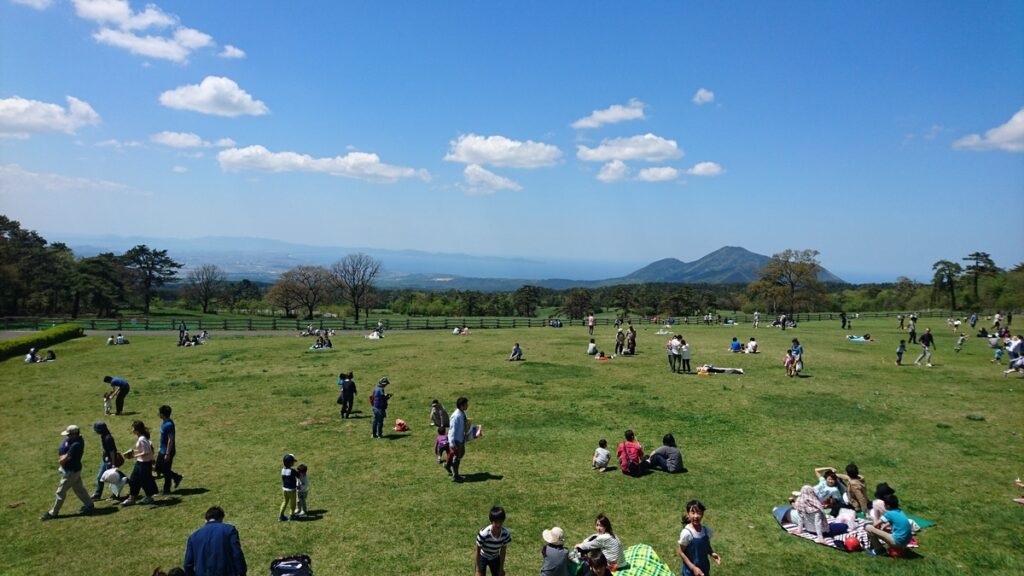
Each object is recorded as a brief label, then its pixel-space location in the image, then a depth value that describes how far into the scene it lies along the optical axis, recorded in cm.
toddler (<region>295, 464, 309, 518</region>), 1073
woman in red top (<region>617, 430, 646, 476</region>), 1320
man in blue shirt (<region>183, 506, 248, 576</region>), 720
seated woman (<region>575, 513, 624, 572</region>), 809
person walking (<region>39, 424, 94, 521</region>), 1108
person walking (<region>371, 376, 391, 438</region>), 1631
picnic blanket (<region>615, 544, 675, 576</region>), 799
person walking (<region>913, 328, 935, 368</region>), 2684
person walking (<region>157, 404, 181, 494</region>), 1219
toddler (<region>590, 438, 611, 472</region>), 1345
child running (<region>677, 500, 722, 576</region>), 786
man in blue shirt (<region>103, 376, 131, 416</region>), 1970
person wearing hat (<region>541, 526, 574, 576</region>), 759
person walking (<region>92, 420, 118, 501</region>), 1202
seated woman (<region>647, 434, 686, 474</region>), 1328
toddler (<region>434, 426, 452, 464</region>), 1410
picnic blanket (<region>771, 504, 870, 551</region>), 969
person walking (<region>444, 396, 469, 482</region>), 1279
